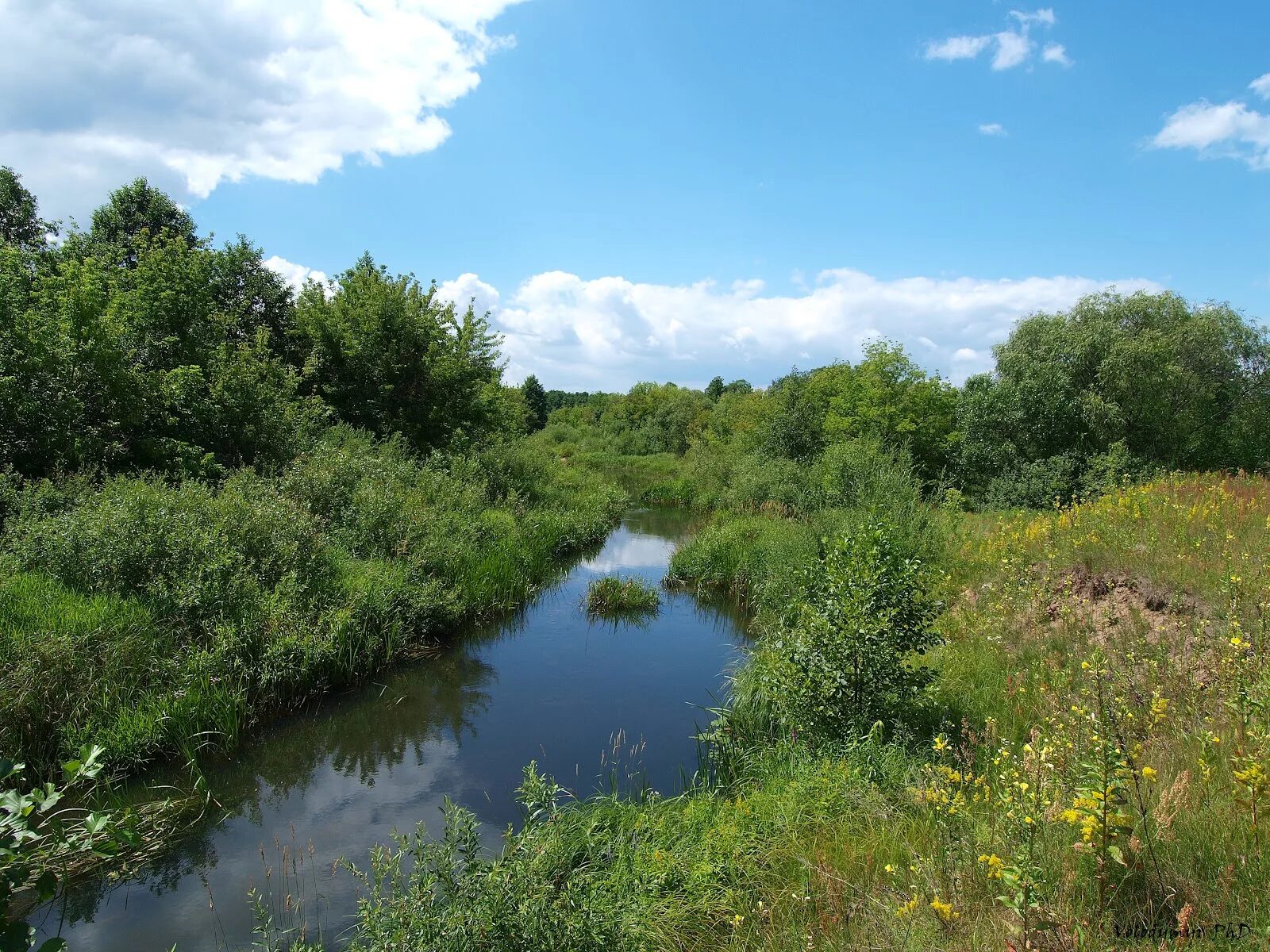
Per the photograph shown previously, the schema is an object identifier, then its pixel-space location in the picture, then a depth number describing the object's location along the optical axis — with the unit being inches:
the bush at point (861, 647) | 240.5
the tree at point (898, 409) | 1025.5
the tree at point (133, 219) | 846.5
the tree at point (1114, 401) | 812.0
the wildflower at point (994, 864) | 108.3
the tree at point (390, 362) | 829.8
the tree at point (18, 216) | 824.9
